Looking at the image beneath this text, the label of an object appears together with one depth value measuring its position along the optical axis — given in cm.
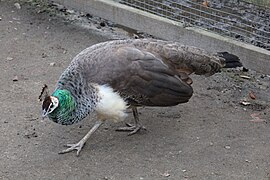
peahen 495
